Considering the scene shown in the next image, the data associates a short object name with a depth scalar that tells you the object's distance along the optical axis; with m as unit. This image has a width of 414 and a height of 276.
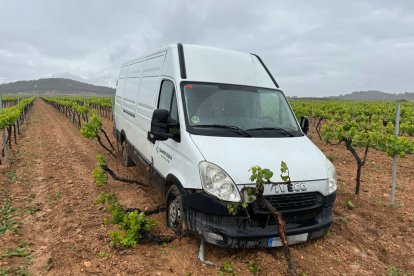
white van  3.58
